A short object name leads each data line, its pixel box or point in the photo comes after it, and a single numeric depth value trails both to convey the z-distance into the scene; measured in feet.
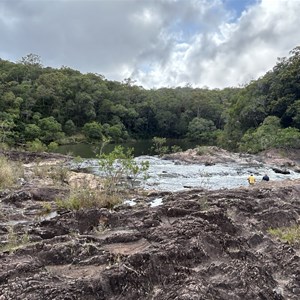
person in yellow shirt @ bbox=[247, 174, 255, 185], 53.55
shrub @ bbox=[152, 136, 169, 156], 117.89
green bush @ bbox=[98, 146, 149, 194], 39.34
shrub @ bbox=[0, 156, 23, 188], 42.77
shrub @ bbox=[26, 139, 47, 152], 99.29
